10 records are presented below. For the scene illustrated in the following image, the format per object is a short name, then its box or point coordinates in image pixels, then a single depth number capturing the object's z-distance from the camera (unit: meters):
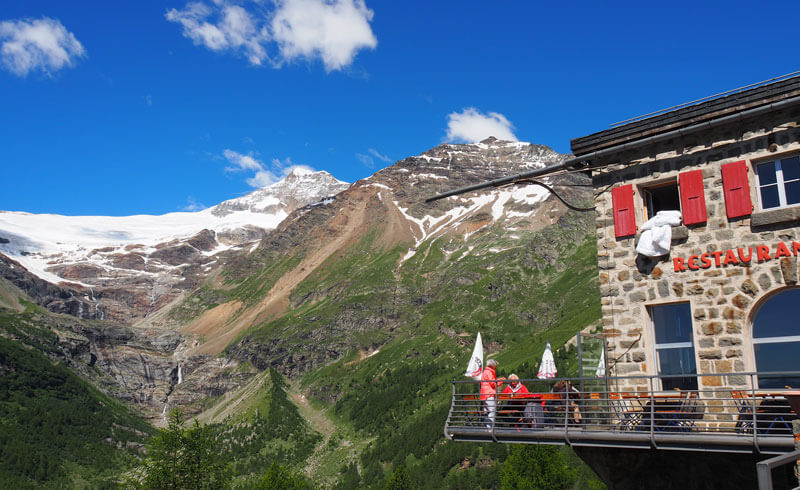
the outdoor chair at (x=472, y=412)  16.48
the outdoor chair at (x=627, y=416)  14.75
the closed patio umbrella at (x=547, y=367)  20.80
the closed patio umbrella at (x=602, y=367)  17.14
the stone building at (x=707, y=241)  14.94
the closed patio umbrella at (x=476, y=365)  19.58
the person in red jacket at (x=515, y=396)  15.90
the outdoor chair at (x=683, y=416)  13.72
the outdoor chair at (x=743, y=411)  12.92
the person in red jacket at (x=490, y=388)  16.36
